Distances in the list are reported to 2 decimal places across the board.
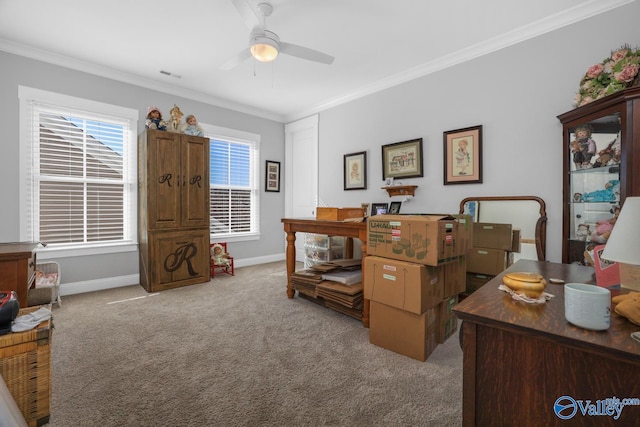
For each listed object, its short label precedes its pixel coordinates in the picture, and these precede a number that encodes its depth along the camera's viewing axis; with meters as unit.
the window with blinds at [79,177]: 3.31
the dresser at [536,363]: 0.73
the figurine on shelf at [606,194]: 2.11
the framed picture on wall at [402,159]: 3.69
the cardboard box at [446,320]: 2.20
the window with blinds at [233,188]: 4.79
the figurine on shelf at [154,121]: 3.66
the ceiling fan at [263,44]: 2.15
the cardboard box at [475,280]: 2.90
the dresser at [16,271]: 1.99
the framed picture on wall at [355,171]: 4.31
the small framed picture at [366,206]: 4.16
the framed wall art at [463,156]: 3.20
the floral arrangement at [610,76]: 1.99
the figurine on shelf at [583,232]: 2.38
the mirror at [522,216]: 2.78
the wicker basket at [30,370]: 1.29
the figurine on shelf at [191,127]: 3.95
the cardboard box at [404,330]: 1.97
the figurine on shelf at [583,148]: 2.35
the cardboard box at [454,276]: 2.18
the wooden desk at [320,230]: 2.55
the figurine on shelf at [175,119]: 3.85
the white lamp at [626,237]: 0.78
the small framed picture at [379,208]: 4.00
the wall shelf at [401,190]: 3.72
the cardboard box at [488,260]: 2.80
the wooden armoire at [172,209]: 3.61
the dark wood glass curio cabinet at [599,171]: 1.93
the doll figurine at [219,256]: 4.37
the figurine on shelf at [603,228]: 2.14
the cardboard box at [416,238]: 1.89
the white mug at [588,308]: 0.77
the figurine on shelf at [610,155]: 2.08
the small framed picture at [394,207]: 3.86
